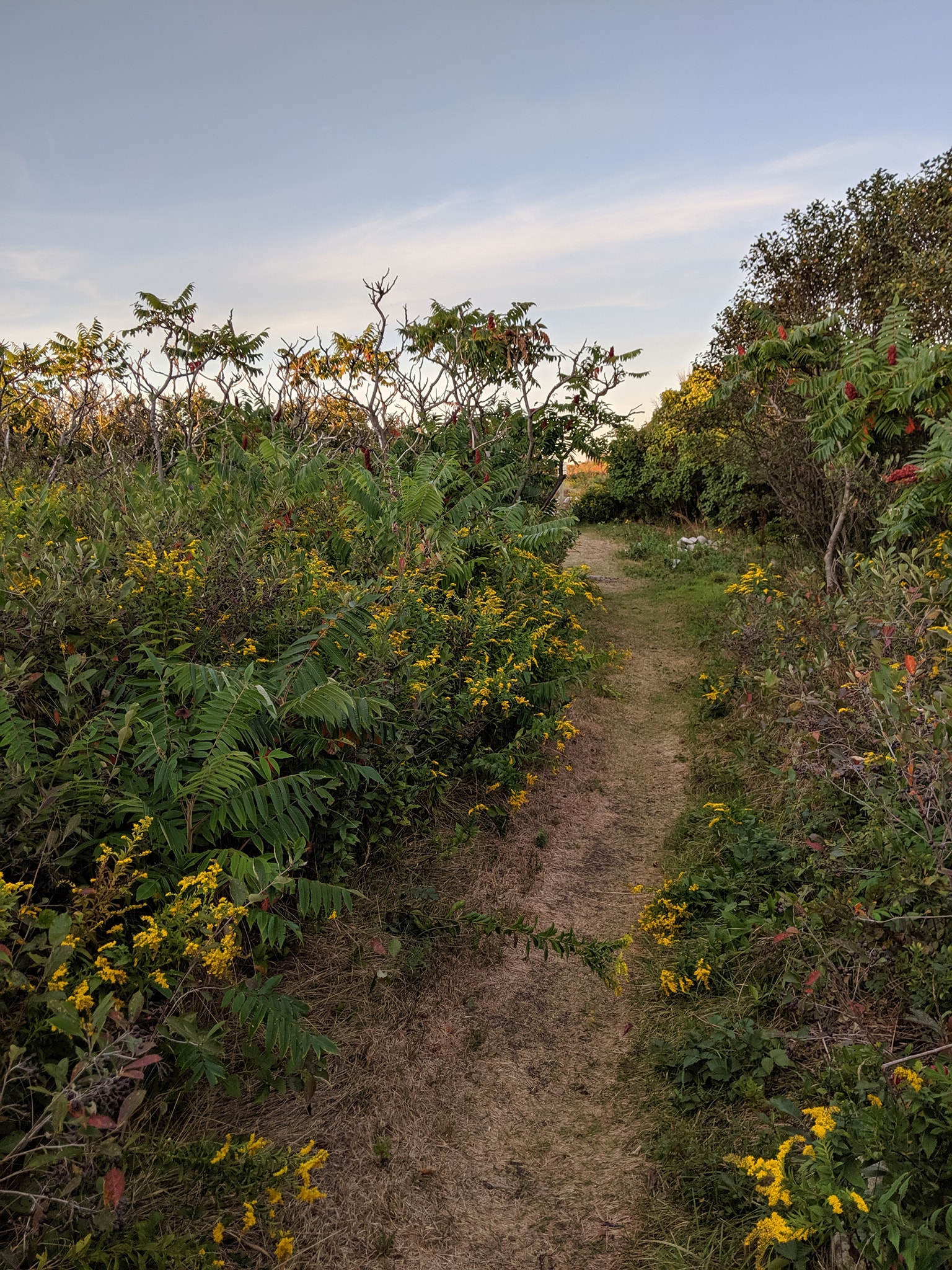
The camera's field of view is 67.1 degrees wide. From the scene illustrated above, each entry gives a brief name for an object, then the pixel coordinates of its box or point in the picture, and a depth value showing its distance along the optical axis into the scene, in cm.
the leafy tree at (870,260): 924
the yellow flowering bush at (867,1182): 204
